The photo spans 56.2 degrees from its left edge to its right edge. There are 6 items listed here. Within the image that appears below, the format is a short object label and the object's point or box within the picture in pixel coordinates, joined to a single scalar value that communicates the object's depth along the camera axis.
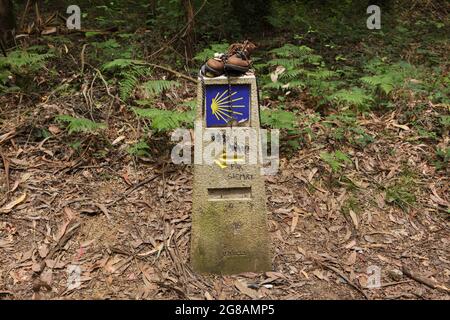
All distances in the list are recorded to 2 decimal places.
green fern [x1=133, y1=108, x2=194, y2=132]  4.36
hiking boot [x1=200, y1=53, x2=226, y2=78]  3.10
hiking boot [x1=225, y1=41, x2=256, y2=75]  3.07
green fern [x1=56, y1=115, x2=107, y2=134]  4.45
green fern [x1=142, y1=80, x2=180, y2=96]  5.13
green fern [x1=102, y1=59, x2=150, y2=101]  5.20
